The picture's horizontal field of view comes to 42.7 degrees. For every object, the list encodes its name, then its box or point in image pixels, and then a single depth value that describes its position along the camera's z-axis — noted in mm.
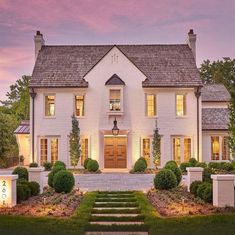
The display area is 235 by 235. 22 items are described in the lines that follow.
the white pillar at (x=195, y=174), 12750
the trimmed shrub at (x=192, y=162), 19386
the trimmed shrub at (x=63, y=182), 12248
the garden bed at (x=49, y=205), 9593
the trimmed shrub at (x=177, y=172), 13813
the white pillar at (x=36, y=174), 12570
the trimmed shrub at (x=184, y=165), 19280
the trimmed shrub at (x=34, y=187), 11916
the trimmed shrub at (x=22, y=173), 13151
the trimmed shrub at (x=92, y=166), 19888
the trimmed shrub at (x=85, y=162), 20586
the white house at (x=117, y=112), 21500
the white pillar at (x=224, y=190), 9973
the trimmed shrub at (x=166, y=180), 12665
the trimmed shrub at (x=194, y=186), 11862
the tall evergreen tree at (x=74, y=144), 21083
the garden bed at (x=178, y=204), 9575
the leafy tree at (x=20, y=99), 37786
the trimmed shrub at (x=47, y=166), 20628
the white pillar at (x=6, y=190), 10219
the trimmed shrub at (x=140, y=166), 19964
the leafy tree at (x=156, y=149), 21215
